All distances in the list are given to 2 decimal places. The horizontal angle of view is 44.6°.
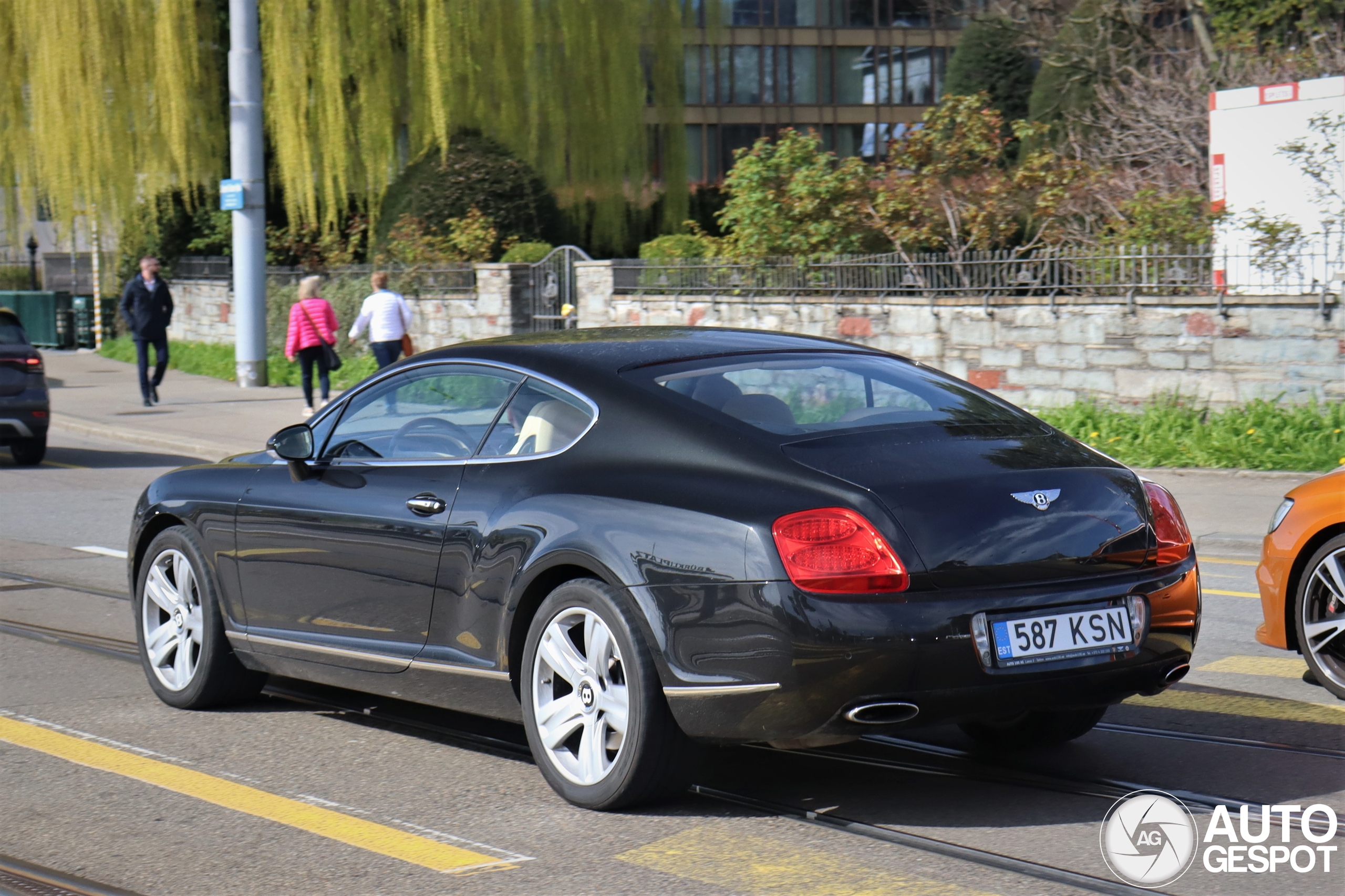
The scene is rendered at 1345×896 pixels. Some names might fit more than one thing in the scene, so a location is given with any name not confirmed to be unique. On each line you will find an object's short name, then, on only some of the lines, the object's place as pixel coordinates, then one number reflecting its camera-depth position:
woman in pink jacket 20.47
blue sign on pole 24.47
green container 37.25
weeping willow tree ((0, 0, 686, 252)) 27.02
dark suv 16.52
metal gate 23.48
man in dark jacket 22.59
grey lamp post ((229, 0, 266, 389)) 24.36
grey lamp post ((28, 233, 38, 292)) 46.43
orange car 6.30
